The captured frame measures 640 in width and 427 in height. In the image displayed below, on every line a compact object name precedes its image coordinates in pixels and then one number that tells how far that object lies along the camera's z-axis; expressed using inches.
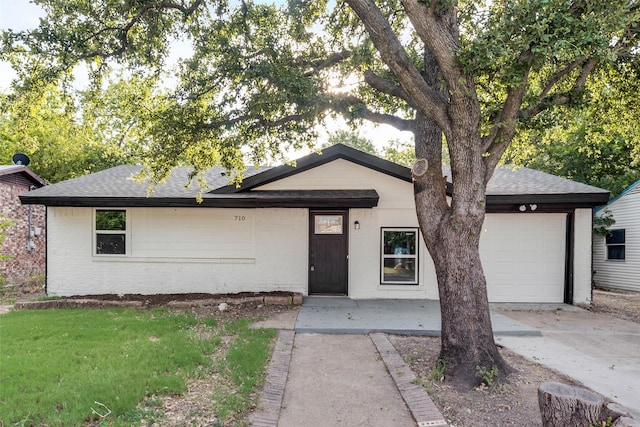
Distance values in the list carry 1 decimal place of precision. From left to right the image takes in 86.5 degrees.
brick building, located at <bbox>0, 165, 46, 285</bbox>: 457.4
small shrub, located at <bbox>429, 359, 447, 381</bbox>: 161.6
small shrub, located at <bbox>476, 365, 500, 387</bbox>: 152.3
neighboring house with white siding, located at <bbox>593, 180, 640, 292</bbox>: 459.2
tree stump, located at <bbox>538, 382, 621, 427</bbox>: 107.1
